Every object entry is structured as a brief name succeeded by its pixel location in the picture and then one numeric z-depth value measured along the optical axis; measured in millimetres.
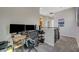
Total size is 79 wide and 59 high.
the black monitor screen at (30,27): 1273
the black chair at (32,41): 1292
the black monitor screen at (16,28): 1158
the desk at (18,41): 1191
